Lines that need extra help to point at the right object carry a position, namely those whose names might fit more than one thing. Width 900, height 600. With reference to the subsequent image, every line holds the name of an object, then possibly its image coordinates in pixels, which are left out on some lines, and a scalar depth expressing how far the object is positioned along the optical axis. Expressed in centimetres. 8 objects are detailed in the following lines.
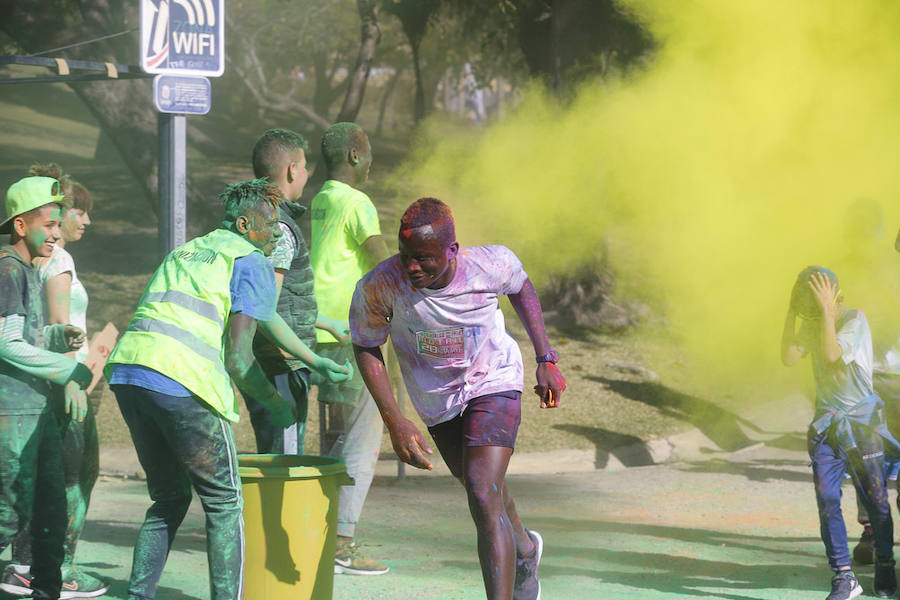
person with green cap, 844
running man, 803
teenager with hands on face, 990
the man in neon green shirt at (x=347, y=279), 1070
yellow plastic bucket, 853
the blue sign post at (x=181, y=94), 1130
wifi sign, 1145
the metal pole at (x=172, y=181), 1163
